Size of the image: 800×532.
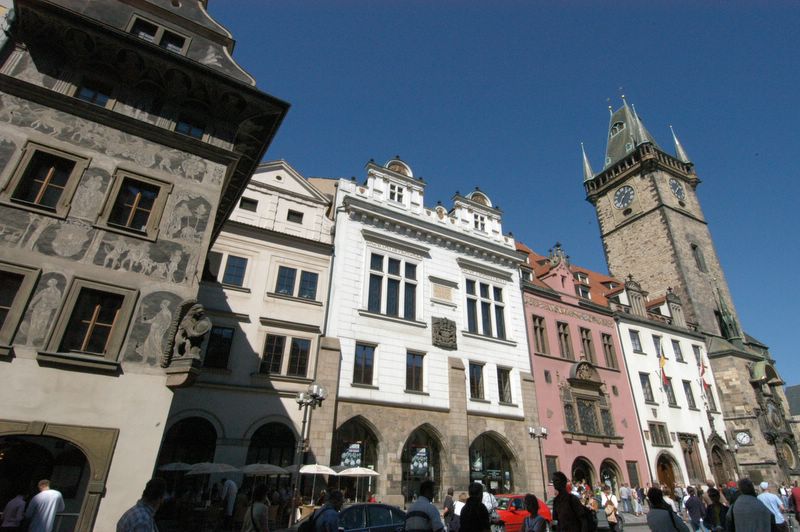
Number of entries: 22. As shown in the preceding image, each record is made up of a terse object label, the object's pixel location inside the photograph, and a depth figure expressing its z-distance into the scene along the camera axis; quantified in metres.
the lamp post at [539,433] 23.02
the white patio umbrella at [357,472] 15.69
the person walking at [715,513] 10.22
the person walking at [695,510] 13.11
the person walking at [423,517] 6.16
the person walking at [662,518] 5.79
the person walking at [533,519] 6.57
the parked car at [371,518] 9.86
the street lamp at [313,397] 15.15
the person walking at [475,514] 5.88
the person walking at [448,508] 12.49
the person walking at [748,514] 6.13
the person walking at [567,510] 6.13
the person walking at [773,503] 8.96
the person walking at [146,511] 4.93
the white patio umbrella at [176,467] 14.84
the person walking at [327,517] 6.32
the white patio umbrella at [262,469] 15.15
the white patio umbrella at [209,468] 14.20
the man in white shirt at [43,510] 7.60
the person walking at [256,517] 6.86
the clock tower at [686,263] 34.47
